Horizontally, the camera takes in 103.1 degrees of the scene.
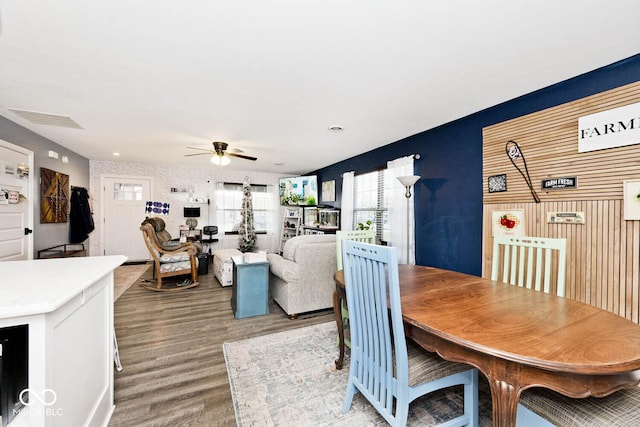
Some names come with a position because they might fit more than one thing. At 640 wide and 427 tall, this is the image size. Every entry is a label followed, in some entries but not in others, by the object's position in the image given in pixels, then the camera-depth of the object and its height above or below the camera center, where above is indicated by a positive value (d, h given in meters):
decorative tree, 6.20 -0.30
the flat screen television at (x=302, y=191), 6.29 +0.52
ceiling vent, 2.87 +1.11
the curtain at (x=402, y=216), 3.62 -0.07
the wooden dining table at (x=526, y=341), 0.85 -0.50
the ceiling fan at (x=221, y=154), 4.00 +0.92
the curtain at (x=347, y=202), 5.05 +0.18
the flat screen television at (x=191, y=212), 6.25 -0.03
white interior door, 3.00 +0.11
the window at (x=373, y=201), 4.29 +0.18
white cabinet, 0.87 -0.52
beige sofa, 2.95 -0.73
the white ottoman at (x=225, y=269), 4.18 -0.97
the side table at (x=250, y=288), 2.98 -0.93
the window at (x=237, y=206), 6.83 +0.13
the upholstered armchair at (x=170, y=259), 4.04 -0.80
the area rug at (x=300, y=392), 1.53 -1.25
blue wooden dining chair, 1.19 -0.76
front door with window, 5.80 -0.07
